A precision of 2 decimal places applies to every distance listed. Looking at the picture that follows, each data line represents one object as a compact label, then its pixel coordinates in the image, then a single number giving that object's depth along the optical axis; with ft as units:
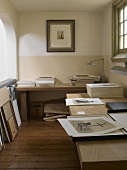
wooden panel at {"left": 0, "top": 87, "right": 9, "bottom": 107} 7.50
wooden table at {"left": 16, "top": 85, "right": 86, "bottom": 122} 9.42
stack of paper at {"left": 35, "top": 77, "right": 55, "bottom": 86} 9.66
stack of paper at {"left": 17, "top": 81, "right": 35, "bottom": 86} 9.68
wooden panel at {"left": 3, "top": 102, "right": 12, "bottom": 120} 7.60
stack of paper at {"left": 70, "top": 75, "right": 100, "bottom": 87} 9.53
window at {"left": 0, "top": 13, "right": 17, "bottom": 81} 9.87
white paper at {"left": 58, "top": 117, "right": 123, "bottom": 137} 3.02
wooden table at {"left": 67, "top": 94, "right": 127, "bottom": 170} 2.28
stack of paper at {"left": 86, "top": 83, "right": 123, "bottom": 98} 6.72
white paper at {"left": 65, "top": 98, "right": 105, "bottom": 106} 5.70
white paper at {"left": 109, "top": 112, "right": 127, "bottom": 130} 3.57
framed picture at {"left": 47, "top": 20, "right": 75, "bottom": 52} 10.34
